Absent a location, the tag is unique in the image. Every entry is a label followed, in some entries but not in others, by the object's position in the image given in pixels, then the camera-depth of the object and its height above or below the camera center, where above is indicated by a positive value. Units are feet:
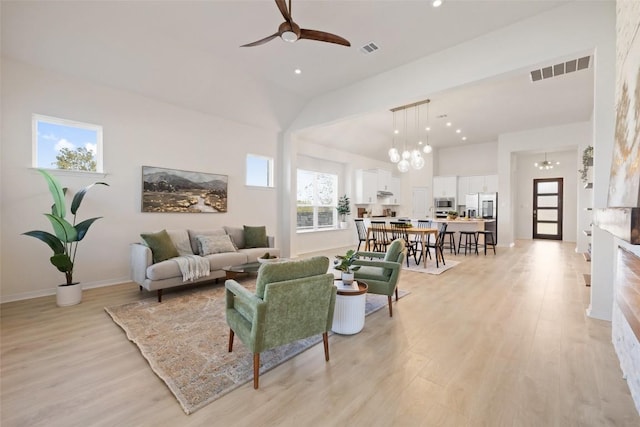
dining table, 18.98 -1.61
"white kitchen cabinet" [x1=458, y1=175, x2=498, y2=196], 32.50 +2.88
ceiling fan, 8.79 +6.10
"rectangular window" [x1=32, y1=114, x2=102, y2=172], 13.28 +3.09
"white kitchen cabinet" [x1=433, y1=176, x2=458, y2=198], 34.86 +2.81
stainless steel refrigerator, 30.37 +0.17
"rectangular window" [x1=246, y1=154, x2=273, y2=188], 21.93 +2.94
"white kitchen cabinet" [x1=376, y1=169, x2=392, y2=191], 33.01 +3.43
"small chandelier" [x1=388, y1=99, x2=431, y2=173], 19.80 +3.88
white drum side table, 9.09 -3.39
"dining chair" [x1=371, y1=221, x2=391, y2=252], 21.25 -2.25
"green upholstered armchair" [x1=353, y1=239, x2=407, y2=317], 10.96 -2.64
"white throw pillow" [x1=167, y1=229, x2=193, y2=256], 15.44 -1.90
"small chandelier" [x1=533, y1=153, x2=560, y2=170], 31.50 +5.21
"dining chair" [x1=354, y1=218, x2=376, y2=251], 24.03 -1.91
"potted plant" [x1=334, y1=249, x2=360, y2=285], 9.69 -2.06
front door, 33.96 +0.10
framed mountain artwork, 16.34 +1.01
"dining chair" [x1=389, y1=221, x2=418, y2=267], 19.91 -1.64
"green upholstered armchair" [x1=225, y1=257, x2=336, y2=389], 6.59 -2.46
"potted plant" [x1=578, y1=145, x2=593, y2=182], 15.79 +2.97
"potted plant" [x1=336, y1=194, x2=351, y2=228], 29.99 -0.03
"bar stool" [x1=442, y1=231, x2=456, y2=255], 25.72 -3.28
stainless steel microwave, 35.32 +0.74
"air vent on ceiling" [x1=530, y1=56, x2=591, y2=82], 14.68 +7.69
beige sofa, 12.55 -2.63
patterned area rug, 6.64 -4.20
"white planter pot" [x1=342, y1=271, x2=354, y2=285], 9.76 -2.45
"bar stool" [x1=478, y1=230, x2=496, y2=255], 24.59 -2.83
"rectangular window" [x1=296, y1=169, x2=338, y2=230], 27.09 +0.75
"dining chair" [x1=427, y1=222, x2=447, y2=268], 19.60 -2.33
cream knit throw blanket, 13.14 -2.86
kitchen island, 23.80 -1.46
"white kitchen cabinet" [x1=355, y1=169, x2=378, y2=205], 30.89 +2.41
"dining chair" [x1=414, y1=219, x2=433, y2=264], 21.46 -1.32
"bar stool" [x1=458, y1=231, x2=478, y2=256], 24.75 -3.07
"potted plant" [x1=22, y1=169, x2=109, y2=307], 11.57 -1.29
